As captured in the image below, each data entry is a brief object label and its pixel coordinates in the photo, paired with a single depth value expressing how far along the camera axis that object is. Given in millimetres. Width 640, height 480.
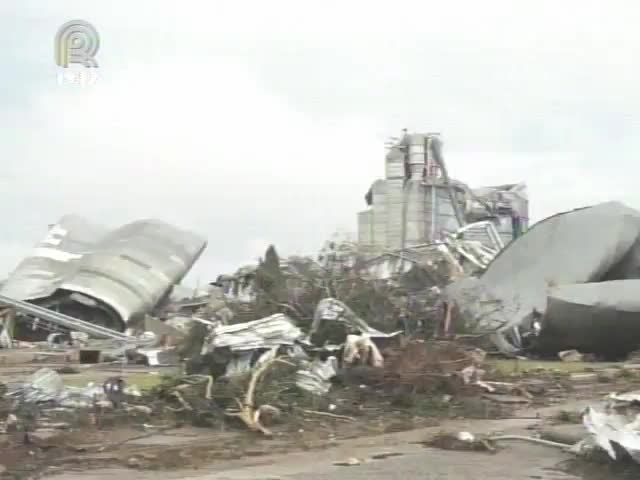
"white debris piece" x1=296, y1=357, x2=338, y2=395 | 10602
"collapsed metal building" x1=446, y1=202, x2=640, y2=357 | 18047
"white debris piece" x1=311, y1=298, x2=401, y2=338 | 12700
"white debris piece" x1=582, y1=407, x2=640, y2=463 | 6285
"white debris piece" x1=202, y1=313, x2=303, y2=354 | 11383
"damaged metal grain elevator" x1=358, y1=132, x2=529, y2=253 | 46469
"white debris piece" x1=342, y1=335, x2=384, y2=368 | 11508
